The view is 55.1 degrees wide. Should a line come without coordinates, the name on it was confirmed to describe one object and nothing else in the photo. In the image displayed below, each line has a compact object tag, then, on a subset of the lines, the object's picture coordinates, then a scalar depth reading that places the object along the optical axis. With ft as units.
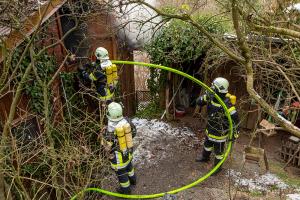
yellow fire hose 20.10
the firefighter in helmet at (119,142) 19.26
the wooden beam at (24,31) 15.29
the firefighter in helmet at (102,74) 23.14
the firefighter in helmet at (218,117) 22.16
